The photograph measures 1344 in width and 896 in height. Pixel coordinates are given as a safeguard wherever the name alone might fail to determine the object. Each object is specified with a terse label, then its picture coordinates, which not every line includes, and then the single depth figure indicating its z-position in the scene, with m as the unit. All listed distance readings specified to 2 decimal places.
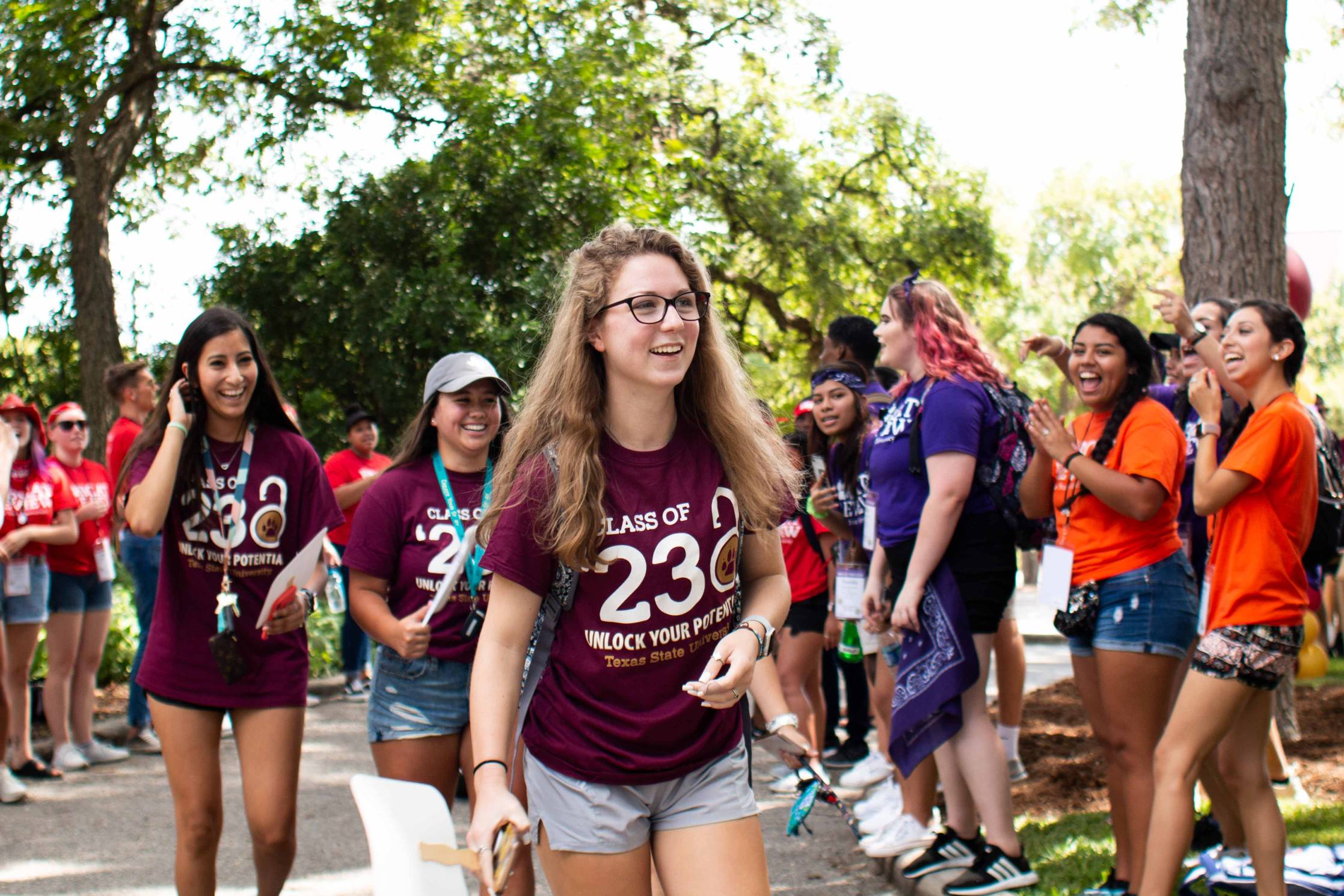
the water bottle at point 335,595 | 4.94
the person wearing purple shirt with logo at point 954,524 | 4.68
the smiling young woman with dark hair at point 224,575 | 4.03
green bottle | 6.99
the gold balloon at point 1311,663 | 5.19
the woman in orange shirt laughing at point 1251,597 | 3.83
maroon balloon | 8.40
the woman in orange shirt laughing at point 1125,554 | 4.33
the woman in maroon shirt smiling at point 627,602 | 2.67
